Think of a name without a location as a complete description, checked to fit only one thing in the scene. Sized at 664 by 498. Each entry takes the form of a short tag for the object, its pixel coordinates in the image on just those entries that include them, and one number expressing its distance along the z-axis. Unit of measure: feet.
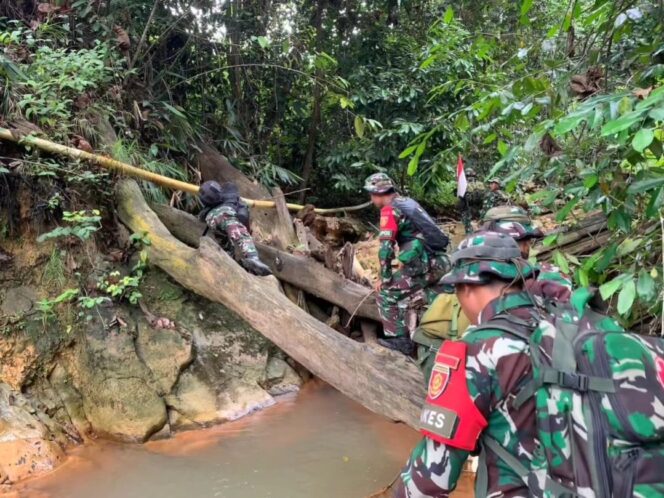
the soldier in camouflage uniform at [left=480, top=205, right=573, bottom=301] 8.23
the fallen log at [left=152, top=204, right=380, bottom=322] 19.85
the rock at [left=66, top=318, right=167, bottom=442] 15.93
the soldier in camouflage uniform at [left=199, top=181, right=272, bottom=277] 19.84
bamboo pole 18.70
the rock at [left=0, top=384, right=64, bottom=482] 13.46
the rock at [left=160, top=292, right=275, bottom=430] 17.19
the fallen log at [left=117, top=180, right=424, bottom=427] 11.98
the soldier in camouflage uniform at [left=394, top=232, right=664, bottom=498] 4.41
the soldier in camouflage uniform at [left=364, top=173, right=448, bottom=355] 16.03
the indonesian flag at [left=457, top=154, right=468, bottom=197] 19.72
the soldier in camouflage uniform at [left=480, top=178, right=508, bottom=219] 31.04
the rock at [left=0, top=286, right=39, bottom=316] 17.69
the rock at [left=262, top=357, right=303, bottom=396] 19.47
